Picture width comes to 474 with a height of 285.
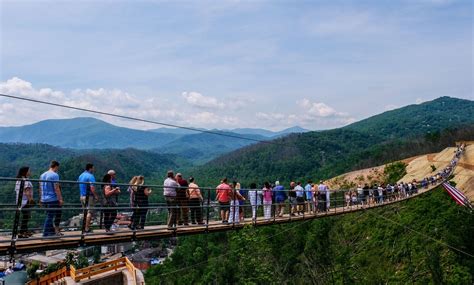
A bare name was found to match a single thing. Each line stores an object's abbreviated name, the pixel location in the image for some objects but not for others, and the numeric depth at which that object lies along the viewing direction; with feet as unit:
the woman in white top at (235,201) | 39.71
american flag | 99.51
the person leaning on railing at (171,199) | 31.96
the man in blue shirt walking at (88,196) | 25.18
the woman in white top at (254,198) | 41.96
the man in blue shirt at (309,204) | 55.65
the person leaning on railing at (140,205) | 29.43
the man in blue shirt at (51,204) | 23.82
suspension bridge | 21.27
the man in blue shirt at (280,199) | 48.43
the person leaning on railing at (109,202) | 27.30
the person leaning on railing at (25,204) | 22.29
